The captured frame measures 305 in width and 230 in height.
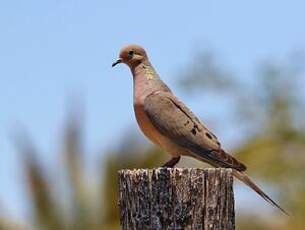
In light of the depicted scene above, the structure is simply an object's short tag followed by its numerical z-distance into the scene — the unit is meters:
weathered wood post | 10.95
